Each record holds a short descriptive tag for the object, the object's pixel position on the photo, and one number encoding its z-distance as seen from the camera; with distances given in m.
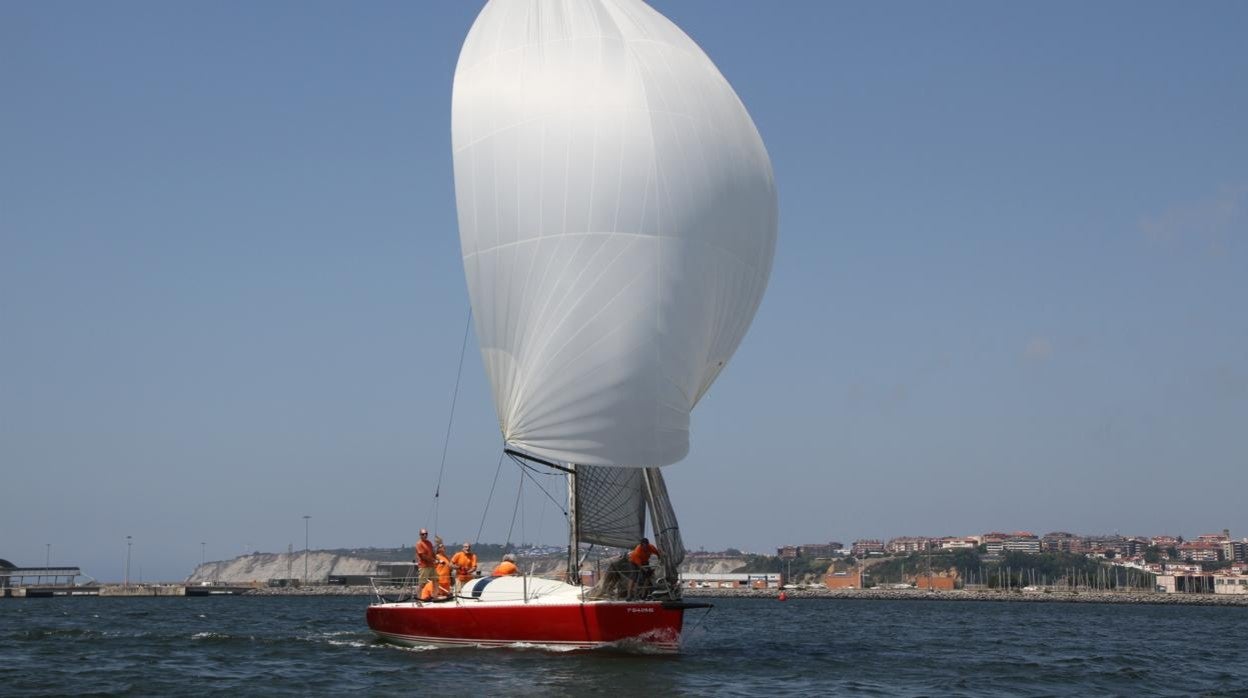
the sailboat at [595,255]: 23.53
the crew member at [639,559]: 24.89
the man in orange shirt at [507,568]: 25.73
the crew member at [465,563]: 26.78
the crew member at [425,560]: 26.91
